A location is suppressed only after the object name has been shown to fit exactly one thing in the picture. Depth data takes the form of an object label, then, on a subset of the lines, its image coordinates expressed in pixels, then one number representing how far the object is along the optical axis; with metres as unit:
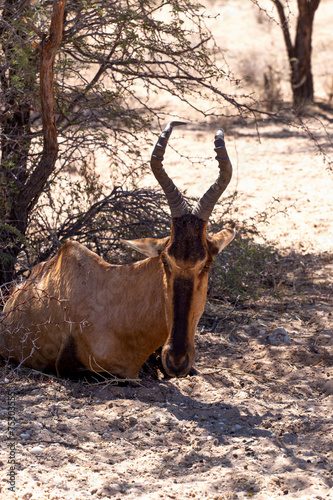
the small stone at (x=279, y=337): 12.87
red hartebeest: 9.63
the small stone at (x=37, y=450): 8.04
